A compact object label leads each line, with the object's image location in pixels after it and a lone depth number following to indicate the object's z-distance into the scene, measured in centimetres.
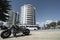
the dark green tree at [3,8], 675
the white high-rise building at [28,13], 4649
